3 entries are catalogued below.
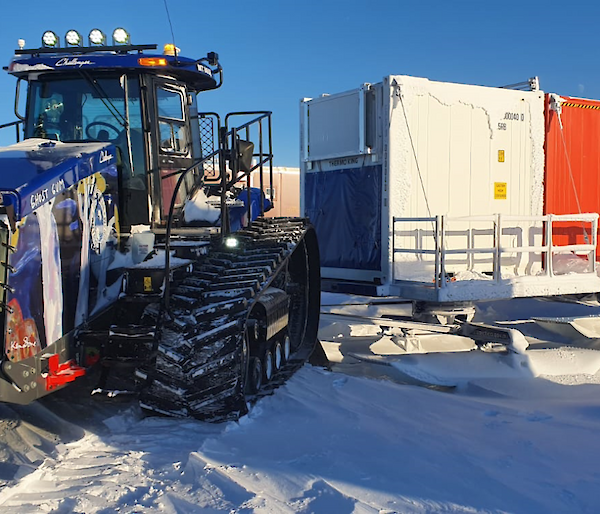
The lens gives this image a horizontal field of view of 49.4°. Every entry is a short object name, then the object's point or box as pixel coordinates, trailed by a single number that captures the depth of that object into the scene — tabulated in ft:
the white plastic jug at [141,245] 16.24
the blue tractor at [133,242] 12.66
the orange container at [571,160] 29.71
